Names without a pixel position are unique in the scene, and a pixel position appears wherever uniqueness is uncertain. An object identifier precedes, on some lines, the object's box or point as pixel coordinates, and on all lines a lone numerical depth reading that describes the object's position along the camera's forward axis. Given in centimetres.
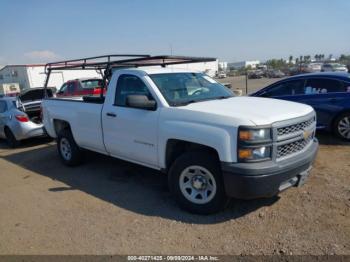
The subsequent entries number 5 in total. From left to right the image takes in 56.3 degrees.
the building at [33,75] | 3231
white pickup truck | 368
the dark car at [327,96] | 721
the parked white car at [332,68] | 3393
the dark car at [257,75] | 5591
